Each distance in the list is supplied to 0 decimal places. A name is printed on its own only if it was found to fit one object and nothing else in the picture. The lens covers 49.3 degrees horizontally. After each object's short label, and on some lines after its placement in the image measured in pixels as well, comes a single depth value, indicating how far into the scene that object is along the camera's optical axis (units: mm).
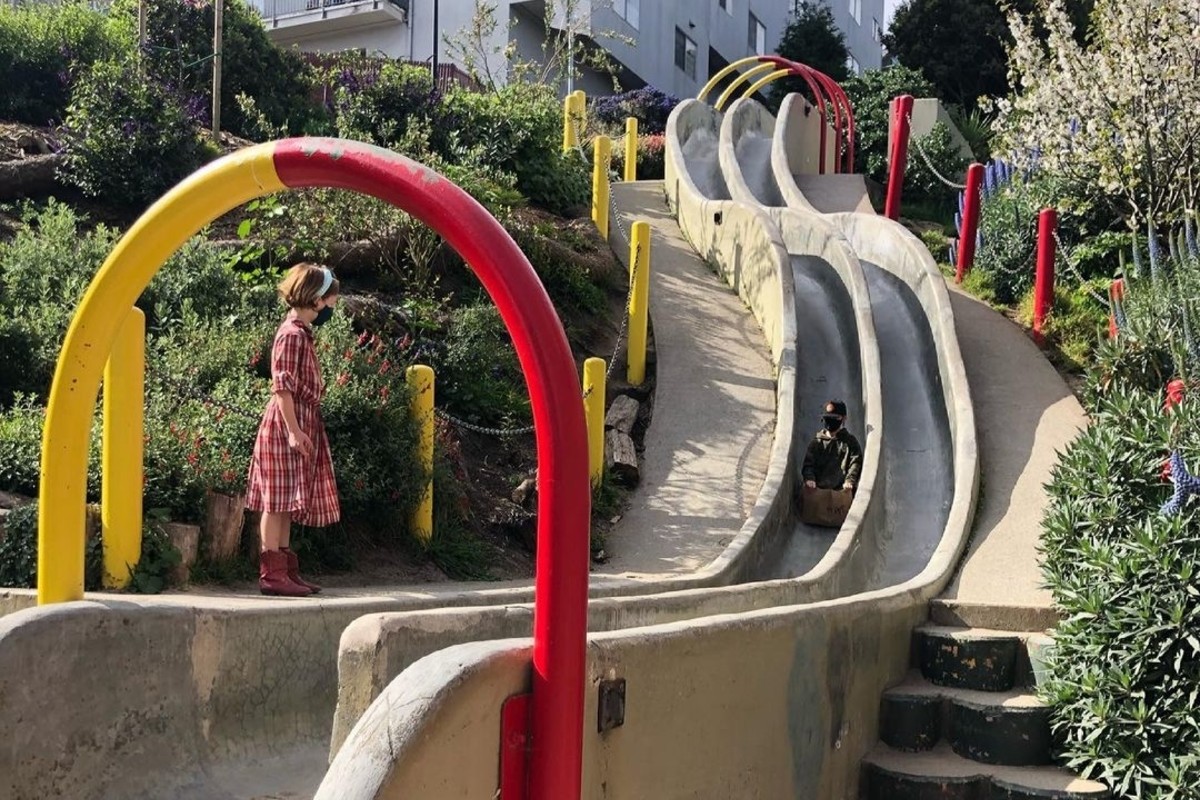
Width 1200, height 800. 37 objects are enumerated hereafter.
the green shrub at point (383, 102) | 13438
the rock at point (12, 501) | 6008
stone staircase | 5113
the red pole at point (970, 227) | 12969
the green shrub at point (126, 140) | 11586
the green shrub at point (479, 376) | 9430
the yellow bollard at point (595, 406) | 8805
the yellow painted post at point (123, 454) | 5340
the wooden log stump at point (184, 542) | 5801
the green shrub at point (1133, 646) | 4941
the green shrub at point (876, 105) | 21956
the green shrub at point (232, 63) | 15656
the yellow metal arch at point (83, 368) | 3541
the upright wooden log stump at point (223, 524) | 6117
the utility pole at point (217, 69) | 12500
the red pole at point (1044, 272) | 11070
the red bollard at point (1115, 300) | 9414
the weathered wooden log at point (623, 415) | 10188
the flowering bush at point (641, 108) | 25844
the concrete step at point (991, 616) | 6117
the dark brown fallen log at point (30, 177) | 11367
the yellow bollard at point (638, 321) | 11195
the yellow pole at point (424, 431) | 7344
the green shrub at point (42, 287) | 7797
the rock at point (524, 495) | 8539
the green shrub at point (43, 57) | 14094
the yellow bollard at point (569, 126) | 17703
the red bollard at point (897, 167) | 16250
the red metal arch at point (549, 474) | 2865
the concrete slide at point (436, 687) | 2902
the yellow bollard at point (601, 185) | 14352
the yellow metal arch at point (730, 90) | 21641
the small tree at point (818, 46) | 33219
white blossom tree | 11656
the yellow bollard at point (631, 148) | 18875
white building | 29453
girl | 5590
